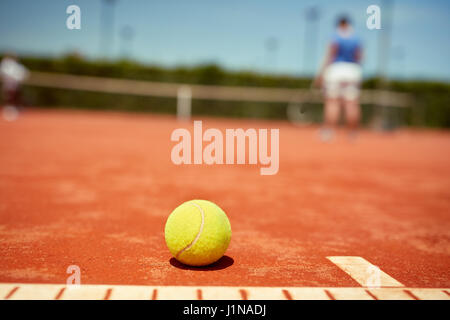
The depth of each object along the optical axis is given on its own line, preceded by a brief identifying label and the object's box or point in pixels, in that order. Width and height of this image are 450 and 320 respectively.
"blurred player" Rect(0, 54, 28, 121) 15.68
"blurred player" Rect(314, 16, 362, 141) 9.12
